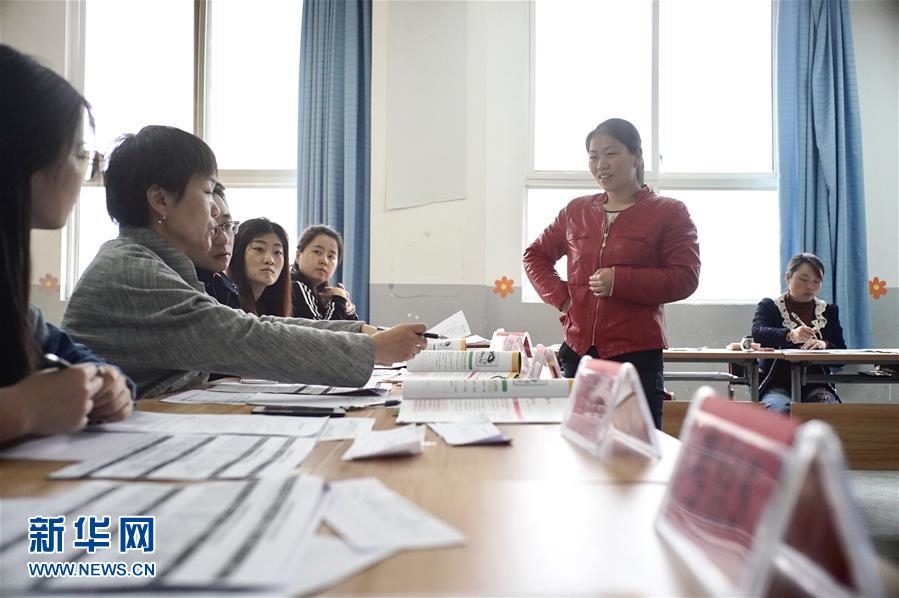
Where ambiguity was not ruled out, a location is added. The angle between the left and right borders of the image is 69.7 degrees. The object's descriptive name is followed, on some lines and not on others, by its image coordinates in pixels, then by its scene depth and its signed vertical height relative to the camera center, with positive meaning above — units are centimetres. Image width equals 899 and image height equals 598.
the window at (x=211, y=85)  410 +138
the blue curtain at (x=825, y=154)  381 +90
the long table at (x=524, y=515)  42 -18
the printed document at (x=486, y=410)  100 -18
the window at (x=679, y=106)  403 +124
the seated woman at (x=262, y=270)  231 +11
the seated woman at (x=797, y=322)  321 -9
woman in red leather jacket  187 +12
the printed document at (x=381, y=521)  48 -18
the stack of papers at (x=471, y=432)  84 -18
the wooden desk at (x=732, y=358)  300 -25
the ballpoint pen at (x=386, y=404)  110 -18
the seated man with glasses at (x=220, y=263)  177 +11
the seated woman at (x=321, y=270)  286 +14
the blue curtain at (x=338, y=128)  377 +103
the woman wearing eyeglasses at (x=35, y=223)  76 +10
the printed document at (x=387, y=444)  75 -17
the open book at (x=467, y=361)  158 -15
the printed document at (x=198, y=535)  39 -17
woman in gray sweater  111 -2
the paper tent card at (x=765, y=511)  34 -13
